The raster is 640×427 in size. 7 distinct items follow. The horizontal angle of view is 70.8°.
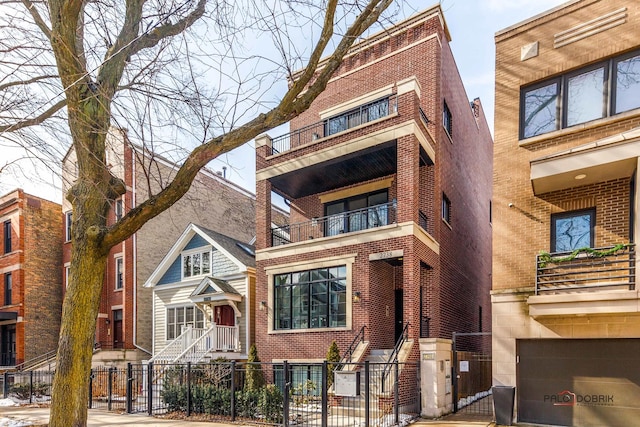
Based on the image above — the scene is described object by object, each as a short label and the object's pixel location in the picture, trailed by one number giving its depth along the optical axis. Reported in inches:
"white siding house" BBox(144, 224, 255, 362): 675.4
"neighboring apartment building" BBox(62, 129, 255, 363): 856.9
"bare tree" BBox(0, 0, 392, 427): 249.4
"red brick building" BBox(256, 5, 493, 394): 532.1
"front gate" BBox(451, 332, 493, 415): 478.3
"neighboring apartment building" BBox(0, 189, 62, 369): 962.7
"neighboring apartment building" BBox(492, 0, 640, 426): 368.5
